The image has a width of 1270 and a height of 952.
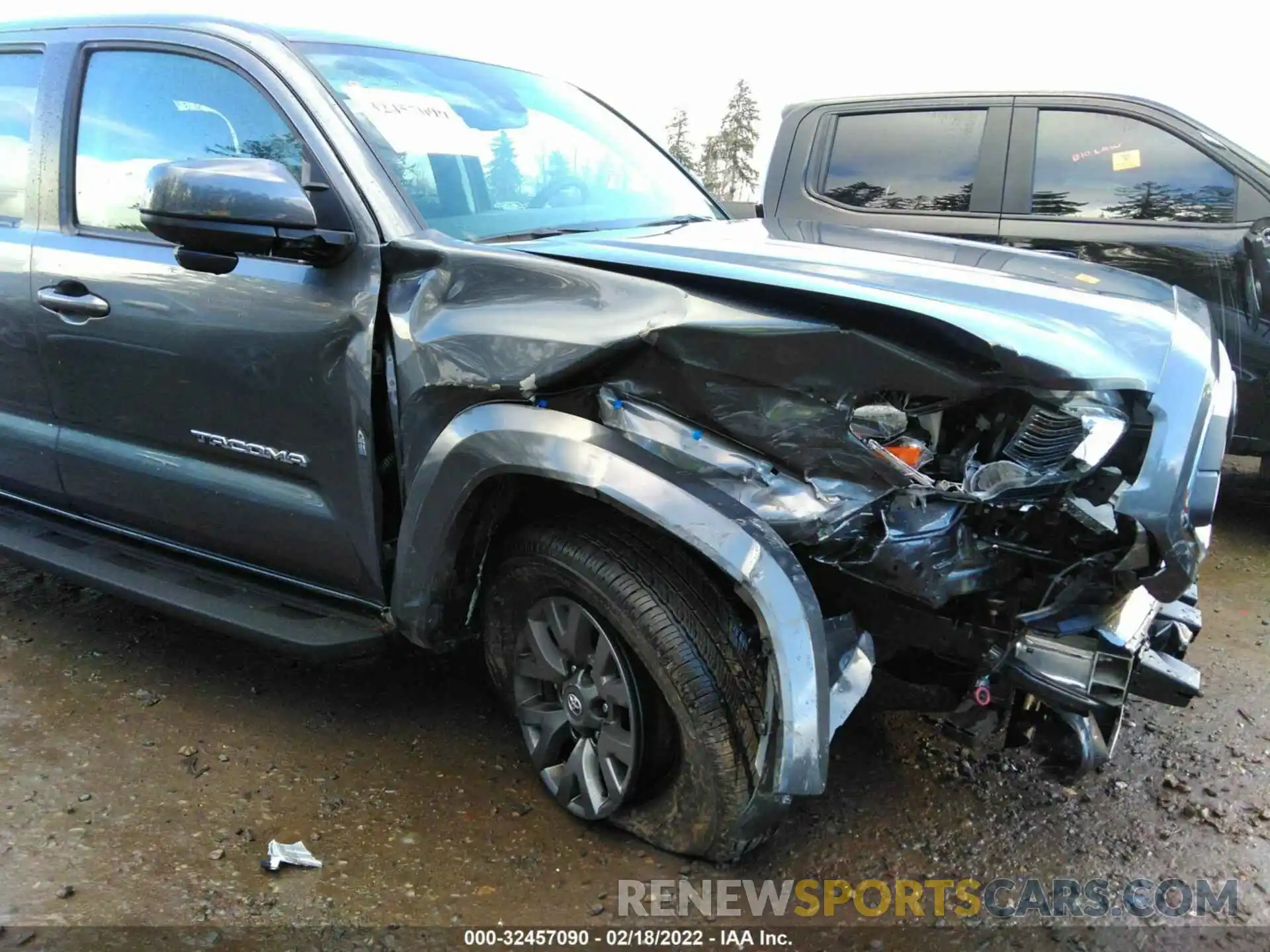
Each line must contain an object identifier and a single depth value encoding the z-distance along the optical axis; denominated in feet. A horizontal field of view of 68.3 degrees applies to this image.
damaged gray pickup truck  5.80
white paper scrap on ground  7.15
